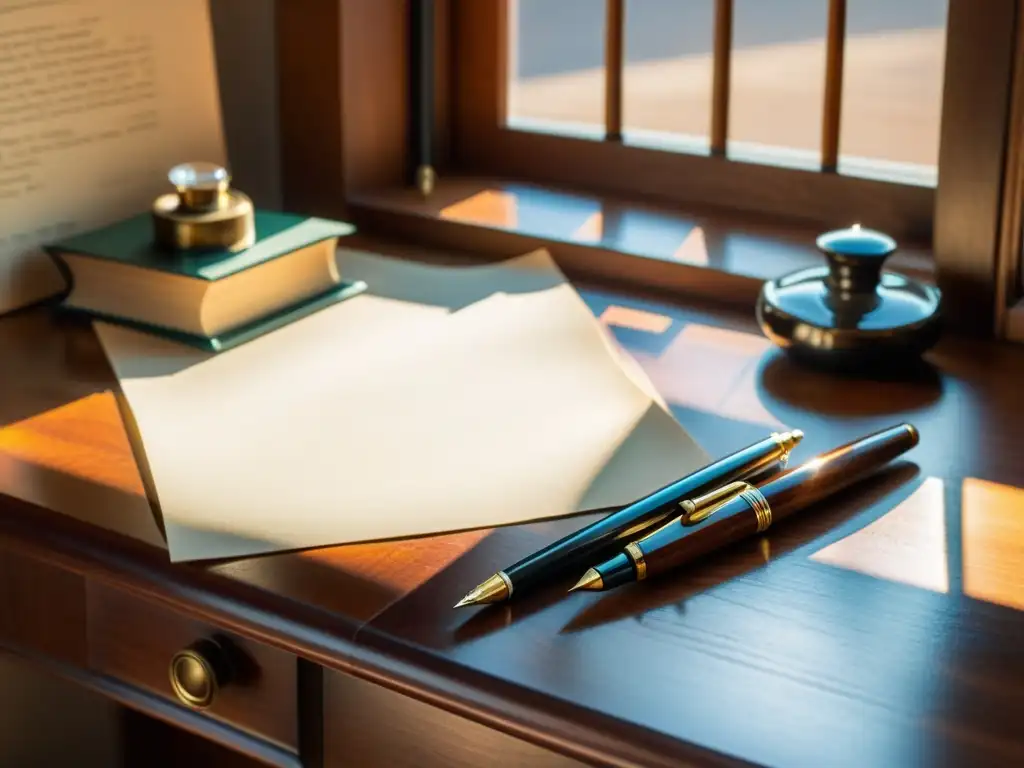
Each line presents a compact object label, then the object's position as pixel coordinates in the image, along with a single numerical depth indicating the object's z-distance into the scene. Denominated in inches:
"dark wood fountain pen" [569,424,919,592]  26.3
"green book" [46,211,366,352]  38.7
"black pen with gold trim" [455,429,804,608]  25.9
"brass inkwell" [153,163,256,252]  39.8
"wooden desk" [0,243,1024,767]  22.6
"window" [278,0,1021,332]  38.7
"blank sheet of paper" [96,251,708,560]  29.4
